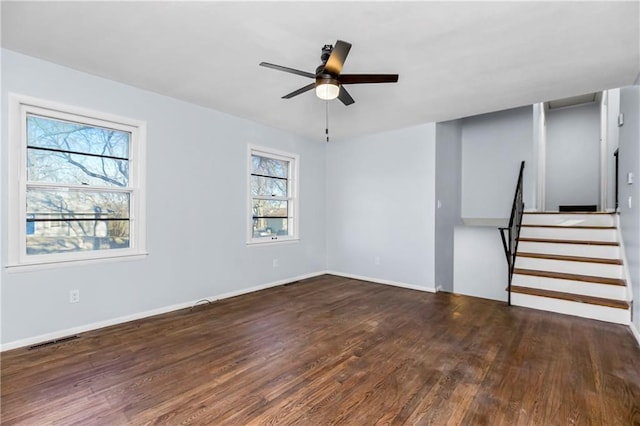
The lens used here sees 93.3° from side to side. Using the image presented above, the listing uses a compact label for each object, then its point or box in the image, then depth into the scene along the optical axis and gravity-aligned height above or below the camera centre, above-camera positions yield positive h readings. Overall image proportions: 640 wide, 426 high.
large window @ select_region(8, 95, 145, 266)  2.75 +0.26
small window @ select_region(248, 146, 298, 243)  4.85 +0.26
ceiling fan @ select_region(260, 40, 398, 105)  2.29 +1.06
